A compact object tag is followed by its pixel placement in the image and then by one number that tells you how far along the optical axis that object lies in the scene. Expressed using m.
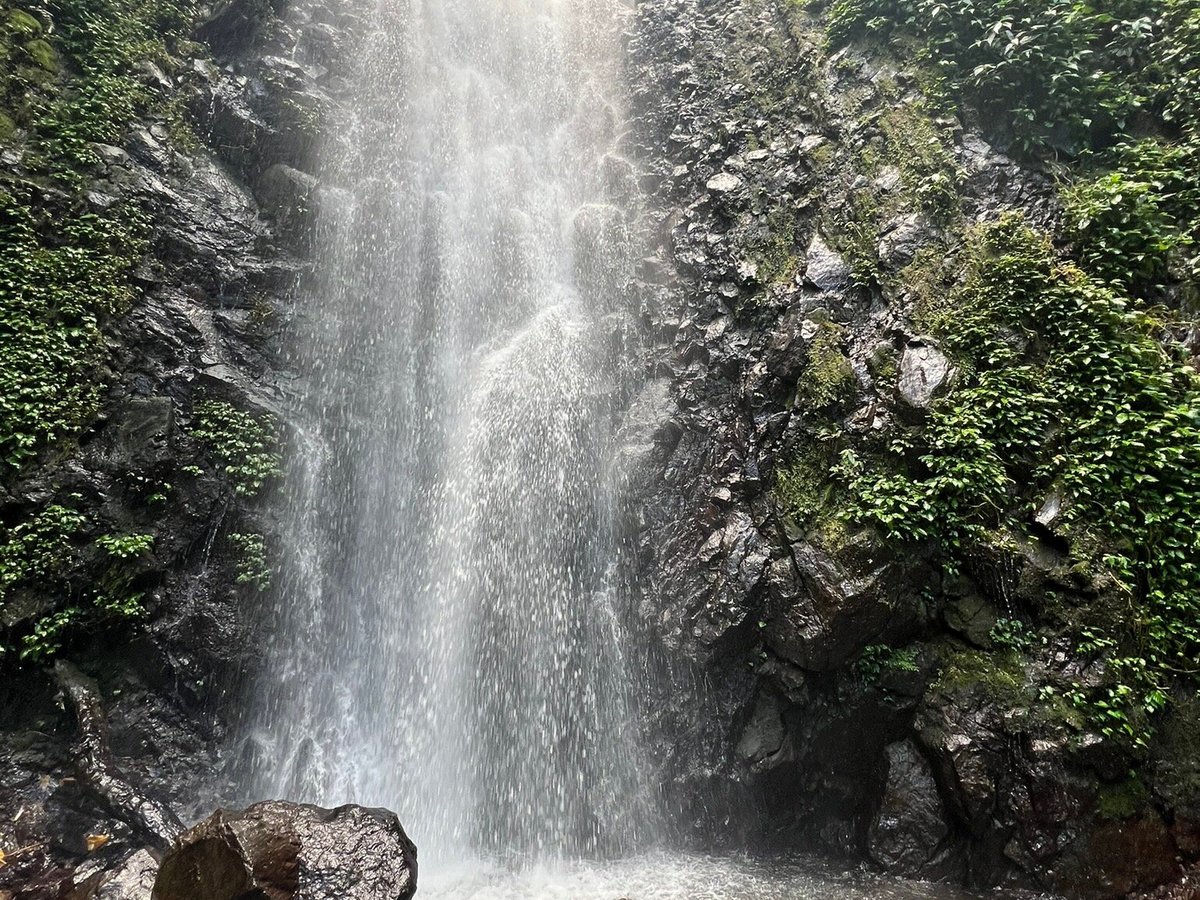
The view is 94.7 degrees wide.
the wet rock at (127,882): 5.36
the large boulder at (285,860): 4.80
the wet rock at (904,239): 8.64
